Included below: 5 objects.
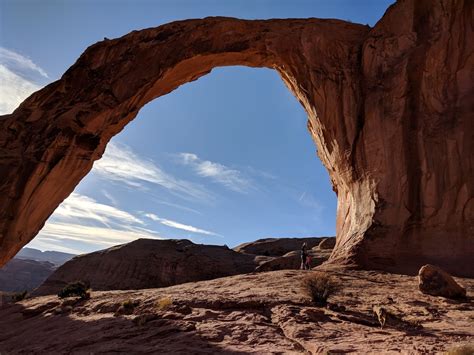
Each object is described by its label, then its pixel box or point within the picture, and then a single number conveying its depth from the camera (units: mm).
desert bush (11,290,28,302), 25625
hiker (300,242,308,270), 19352
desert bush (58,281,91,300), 16288
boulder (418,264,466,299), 9883
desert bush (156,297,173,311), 9853
